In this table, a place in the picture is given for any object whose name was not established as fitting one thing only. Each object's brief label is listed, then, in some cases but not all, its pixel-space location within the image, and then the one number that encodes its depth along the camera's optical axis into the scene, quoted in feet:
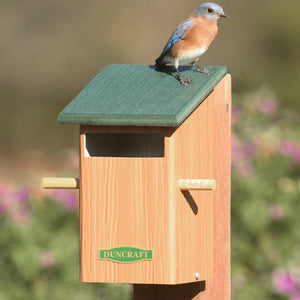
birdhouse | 26.43
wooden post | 29.07
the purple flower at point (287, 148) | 46.62
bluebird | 29.78
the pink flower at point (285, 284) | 41.47
